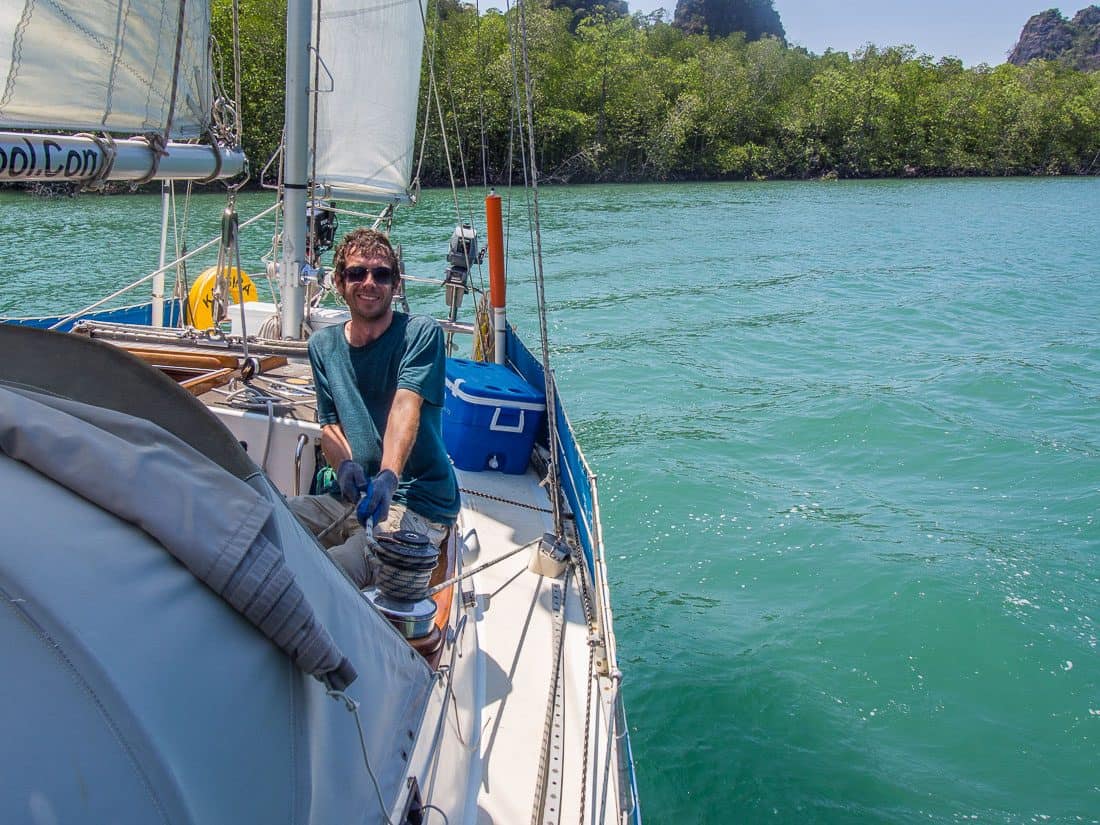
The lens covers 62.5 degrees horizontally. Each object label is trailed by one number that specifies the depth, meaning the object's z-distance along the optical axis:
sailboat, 1.06
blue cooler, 5.11
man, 3.02
